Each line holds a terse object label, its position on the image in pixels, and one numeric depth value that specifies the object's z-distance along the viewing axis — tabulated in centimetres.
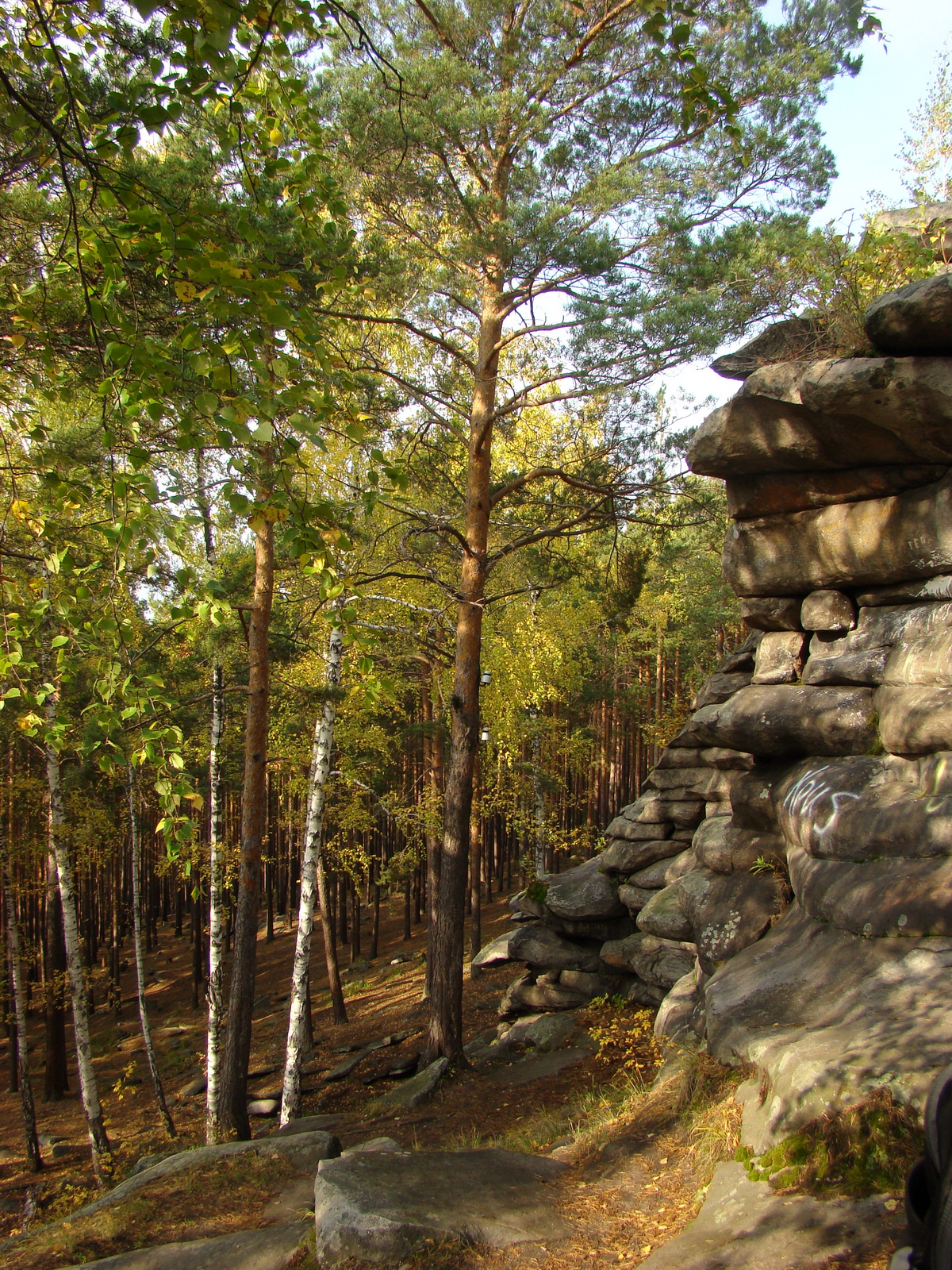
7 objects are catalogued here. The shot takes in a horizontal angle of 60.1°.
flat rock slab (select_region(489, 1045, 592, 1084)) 1048
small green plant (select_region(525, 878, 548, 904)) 1384
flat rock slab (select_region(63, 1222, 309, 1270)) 459
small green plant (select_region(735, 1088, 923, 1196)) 400
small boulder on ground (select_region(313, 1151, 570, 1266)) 439
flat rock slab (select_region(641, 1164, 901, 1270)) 369
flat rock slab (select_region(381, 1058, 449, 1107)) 1020
